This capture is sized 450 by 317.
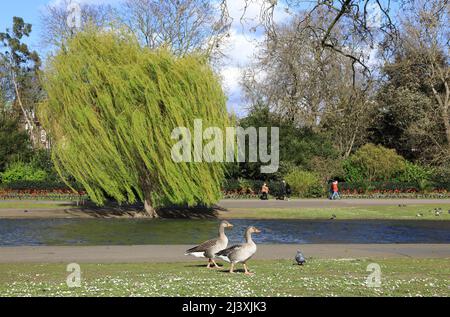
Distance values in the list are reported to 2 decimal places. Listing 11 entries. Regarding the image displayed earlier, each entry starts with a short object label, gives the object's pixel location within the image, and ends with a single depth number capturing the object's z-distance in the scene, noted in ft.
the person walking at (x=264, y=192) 156.35
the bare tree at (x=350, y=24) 36.51
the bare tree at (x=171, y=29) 190.59
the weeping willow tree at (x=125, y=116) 115.05
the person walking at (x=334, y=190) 157.28
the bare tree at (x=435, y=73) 170.50
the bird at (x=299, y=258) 53.31
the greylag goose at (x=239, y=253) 45.55
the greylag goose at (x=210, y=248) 50.47
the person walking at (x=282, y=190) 159.17
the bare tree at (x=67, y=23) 192.95
